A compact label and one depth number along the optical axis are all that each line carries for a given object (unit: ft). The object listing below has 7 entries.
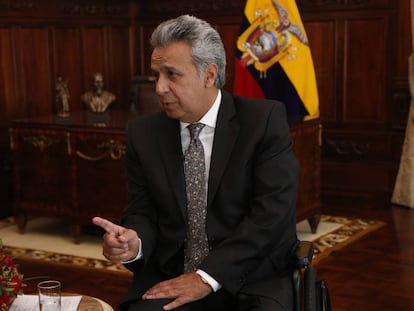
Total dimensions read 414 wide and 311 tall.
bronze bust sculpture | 19.43
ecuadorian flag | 17.94
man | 7.95
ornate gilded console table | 16.78
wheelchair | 7.55
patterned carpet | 15.99
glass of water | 7.40
